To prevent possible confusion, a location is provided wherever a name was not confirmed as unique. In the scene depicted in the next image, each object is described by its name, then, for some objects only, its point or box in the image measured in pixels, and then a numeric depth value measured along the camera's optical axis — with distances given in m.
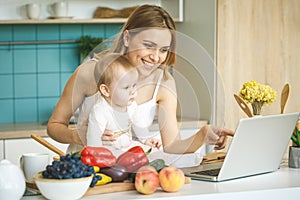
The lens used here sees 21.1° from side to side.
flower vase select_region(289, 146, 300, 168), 3.19
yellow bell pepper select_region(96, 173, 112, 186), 2.61
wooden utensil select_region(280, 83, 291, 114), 3.24
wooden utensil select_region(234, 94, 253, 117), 3.22
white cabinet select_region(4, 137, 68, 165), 4.58
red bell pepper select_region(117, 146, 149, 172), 2.69
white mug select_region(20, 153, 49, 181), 2.93
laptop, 2.80
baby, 2.83
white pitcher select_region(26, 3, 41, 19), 4.92
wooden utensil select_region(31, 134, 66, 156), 3.00
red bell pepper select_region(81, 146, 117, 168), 2.68
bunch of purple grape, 2.44
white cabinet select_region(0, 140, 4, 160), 4.56
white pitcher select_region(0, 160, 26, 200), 2.39
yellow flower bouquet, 3.19
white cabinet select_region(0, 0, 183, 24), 4.99
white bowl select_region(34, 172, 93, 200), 2.41
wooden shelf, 4.86
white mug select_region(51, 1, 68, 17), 4.98
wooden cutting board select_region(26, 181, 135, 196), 2.56
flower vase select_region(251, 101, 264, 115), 3.21
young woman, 2.88
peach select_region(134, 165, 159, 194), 2.55
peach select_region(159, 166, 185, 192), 2.57
